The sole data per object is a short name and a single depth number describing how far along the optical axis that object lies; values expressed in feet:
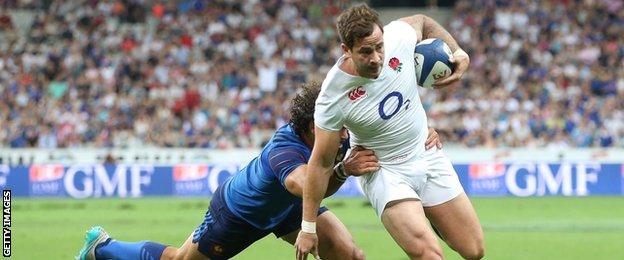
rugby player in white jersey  50.29
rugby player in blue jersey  53.26
